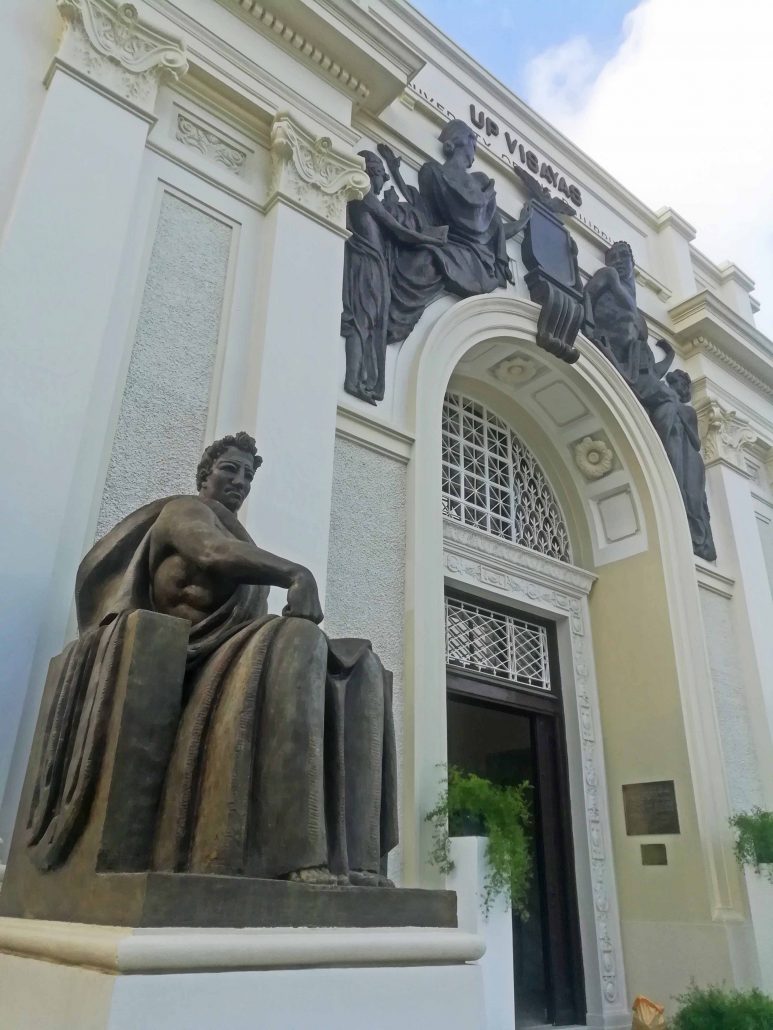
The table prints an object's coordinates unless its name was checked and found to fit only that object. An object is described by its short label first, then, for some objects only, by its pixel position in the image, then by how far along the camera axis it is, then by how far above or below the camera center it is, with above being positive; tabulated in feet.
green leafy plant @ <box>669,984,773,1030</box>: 16.52 -2.03
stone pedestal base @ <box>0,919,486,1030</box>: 4.79 -0.50
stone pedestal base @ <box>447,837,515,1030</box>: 12.68 -0.36
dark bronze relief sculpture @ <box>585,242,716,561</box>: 27.20 +16.38
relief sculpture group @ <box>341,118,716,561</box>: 19.45 +16.74
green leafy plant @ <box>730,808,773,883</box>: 20.58 +1.57
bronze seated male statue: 6.27 +1.17
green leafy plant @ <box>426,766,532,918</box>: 13.58 +1.24
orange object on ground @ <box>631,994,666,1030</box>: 18.29 -2.33
